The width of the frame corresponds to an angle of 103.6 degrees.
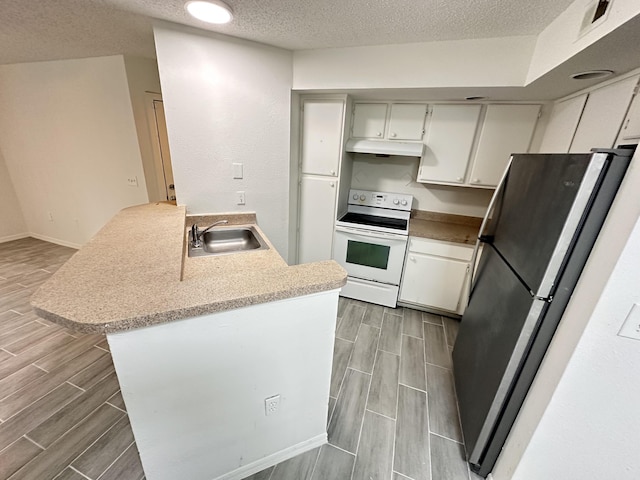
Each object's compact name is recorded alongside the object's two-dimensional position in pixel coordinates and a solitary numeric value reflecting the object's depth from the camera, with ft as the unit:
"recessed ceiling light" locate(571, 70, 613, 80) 4.43
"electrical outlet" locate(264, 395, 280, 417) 3.68
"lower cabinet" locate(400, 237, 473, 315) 7.53
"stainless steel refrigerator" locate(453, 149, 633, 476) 2.79
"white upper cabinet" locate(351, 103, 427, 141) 7.84
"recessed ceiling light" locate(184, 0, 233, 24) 4.66
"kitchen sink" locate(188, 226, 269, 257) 6.55
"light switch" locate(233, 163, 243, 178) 7.08
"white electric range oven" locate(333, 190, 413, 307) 8.05
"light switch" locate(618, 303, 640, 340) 2.64
